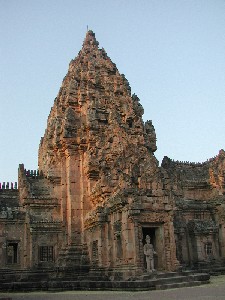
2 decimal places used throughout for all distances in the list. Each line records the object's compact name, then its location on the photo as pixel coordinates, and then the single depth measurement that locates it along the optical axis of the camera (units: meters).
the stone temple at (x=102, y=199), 18.14
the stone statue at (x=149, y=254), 16.95
